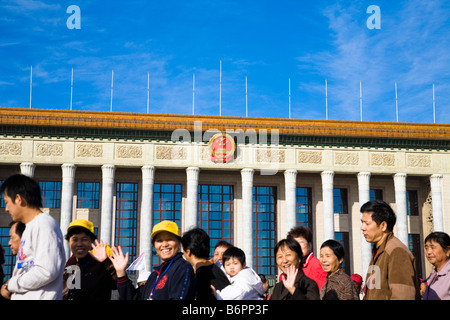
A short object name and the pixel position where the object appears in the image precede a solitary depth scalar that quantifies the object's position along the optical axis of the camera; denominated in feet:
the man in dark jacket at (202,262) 18.42
